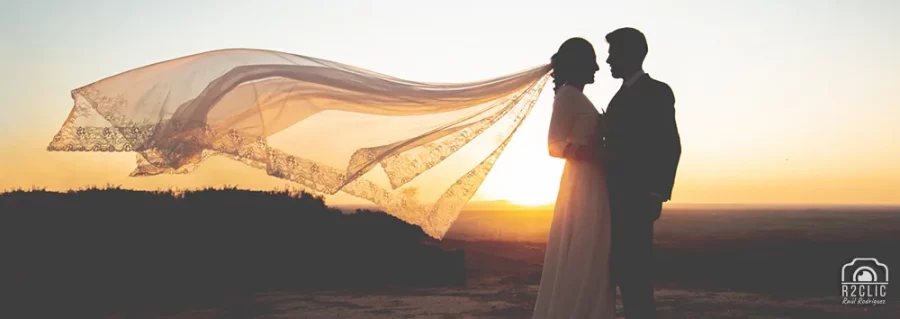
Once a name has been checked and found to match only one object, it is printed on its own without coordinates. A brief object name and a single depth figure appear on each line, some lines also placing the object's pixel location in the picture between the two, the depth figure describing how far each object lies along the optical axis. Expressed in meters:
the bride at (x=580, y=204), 5.55
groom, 5.31
